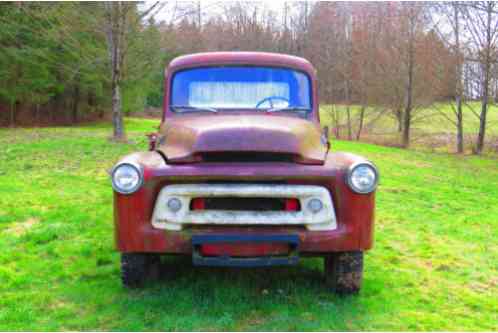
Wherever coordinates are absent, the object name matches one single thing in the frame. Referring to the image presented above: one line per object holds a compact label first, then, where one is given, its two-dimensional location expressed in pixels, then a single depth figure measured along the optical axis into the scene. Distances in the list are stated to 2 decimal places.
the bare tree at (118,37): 15.51
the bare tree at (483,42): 19.02
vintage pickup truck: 3.34
